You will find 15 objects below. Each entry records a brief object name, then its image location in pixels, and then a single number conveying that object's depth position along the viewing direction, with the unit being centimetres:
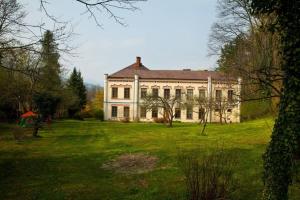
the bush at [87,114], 5662
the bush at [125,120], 5032
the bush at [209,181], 769
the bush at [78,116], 5656
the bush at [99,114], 5591
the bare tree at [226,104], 1465
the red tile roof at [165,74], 5372
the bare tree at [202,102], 3319
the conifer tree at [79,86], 6272
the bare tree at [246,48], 1655
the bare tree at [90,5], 642
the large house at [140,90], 5325
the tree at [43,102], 2819
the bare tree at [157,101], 3887
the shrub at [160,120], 4738
